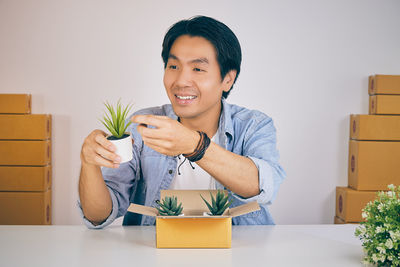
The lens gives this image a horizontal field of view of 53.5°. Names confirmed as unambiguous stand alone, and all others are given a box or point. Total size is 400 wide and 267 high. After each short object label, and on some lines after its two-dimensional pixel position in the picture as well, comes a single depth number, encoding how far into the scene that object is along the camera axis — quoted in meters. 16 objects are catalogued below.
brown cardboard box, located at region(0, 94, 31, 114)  3.07
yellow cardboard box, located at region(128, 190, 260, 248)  1.08
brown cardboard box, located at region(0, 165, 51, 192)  3.07
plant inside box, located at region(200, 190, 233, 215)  1.12
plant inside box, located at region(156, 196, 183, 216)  1.10
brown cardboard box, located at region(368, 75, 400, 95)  3.12
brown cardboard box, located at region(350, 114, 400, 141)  3.09
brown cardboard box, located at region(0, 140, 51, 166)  3.07
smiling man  1.34
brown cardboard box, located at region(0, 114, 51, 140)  3.07
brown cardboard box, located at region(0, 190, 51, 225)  3.06
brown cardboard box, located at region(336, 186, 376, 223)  3.11
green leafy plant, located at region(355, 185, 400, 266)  0.90
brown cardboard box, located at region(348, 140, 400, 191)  3.10
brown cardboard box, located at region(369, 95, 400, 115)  3.12
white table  0.99
